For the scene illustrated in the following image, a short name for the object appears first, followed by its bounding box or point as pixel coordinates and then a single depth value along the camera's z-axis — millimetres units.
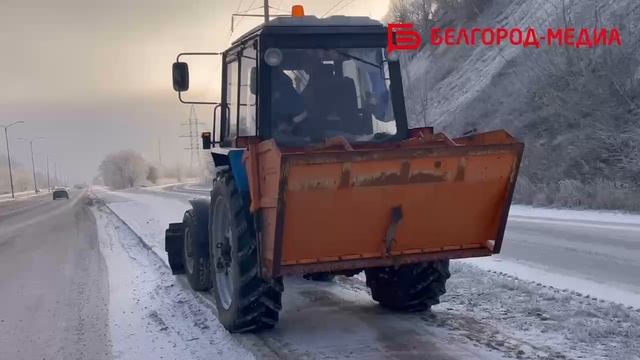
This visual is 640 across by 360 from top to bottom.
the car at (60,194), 64062
